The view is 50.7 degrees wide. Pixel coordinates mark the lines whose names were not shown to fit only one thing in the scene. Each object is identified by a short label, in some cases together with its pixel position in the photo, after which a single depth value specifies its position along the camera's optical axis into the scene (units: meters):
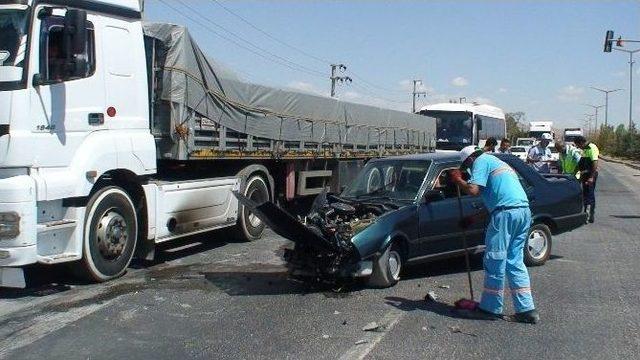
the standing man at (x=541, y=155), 15.34
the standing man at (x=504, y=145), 15.85
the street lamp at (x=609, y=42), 27.83
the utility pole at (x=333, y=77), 55.62
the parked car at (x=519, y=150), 40.13
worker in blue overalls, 6.05
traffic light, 27.91
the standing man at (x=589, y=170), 13.03
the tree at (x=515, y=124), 93.82
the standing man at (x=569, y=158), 13.38
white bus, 27.34
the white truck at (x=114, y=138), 6.53
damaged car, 7.05
